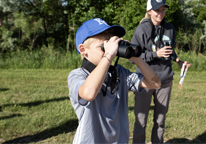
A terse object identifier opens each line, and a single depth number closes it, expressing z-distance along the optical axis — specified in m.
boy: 3.03
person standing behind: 3.97
